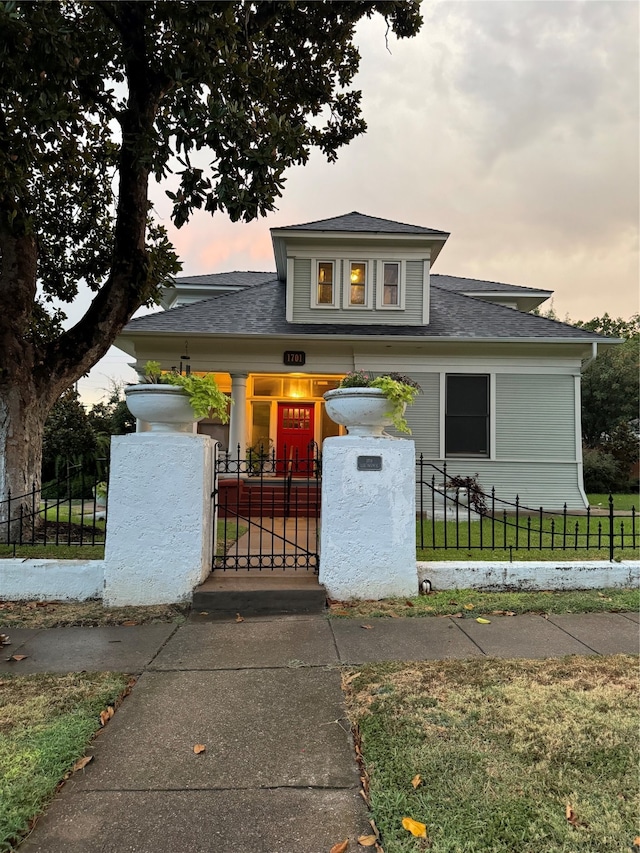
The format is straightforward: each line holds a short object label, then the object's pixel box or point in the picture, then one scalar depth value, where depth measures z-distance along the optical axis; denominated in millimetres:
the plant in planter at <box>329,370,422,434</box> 4719
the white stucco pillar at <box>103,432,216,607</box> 4555
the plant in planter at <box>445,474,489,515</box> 9825
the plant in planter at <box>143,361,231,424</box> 4637
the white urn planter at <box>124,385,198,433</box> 4598
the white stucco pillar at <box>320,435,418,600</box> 4742
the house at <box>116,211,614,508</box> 11523
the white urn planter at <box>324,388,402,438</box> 4750
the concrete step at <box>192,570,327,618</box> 4457
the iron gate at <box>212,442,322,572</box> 5250
